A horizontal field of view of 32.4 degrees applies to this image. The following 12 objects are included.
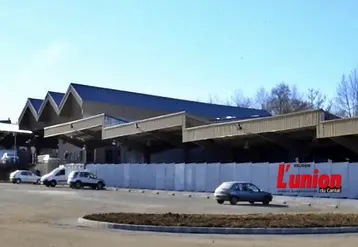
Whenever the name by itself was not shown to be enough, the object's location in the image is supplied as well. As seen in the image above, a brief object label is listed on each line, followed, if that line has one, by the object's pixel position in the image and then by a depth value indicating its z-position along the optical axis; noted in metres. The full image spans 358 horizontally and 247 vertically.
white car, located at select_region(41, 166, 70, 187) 60.80
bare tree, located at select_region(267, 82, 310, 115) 100.87
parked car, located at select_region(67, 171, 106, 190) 55.56
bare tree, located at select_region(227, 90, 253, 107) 114.18
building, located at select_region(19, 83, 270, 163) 68.94
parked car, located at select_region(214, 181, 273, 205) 35.47
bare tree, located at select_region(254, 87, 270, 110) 108.72
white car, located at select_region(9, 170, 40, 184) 67.31
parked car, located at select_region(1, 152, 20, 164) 83.81
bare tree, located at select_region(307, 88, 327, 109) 94.81
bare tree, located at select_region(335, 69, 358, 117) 79.88
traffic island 17.78
